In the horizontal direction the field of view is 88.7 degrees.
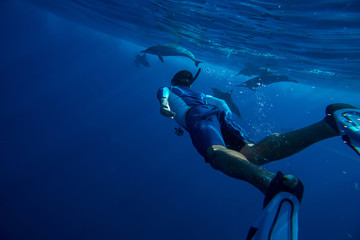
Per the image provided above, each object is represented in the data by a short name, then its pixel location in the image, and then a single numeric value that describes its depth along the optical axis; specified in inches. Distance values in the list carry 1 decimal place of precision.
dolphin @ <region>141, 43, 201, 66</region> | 543.8
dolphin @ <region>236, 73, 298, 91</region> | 554.3
